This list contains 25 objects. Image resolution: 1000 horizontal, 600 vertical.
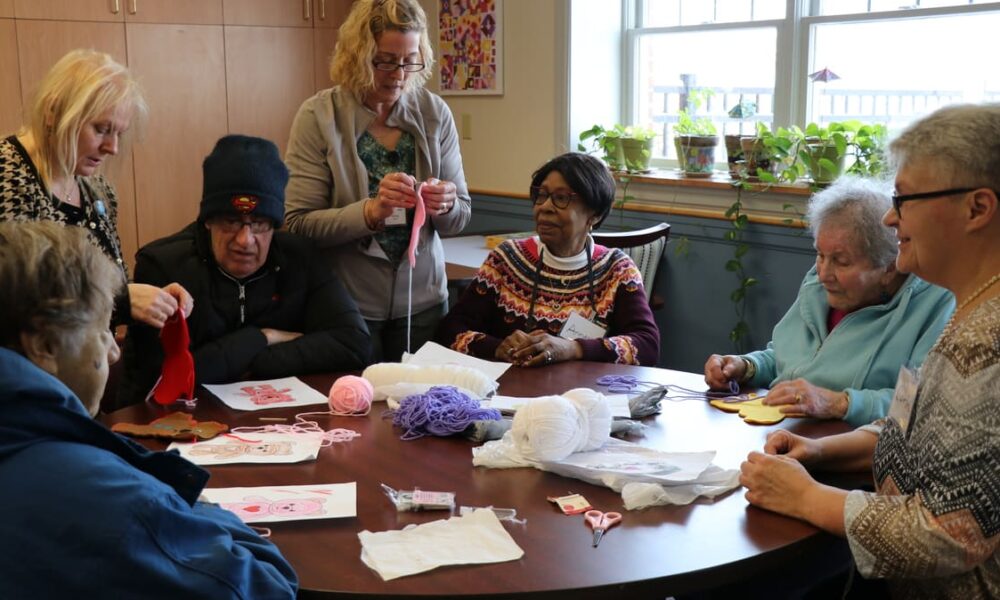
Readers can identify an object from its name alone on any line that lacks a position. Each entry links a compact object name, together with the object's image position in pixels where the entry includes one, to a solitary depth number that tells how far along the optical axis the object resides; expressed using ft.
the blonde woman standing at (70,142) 7.47
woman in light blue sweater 6.73
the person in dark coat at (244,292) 7.68
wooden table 4.52
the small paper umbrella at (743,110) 13.15
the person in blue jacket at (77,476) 3.59
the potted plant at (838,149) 11.44
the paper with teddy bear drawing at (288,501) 5.18
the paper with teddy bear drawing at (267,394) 7.16
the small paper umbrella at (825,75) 12.54
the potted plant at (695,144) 13.46
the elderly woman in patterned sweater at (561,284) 8.90
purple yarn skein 6.46
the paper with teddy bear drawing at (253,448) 6.01
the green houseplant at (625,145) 14.12
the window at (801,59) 11.59
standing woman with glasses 8.74
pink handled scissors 5.04
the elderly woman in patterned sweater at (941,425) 4.62
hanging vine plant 12.79
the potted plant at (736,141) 12.94
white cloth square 4.65
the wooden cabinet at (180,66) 15.21
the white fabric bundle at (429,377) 7.22
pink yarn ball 6.94
